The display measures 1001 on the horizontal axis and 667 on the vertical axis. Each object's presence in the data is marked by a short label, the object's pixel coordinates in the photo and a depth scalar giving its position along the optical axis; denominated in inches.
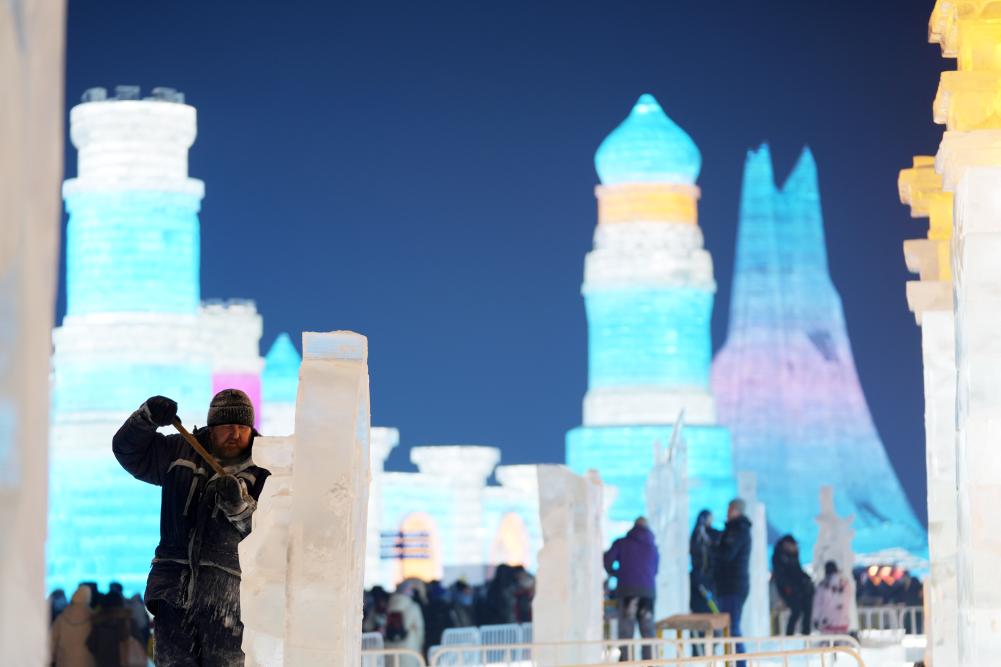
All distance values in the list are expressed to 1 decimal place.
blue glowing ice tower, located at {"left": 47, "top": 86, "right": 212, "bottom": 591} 1342.3
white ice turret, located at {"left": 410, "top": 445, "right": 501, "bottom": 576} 1660.2
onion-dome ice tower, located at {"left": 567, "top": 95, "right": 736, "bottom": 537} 1771.7
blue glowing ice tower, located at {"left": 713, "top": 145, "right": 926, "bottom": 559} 1913.1
